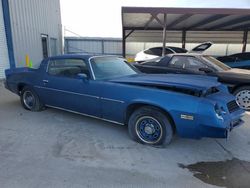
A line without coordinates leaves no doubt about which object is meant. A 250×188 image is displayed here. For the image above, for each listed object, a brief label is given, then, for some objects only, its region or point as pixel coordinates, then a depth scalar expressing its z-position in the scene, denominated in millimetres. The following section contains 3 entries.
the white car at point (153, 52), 13281
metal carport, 8586
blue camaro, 3277
